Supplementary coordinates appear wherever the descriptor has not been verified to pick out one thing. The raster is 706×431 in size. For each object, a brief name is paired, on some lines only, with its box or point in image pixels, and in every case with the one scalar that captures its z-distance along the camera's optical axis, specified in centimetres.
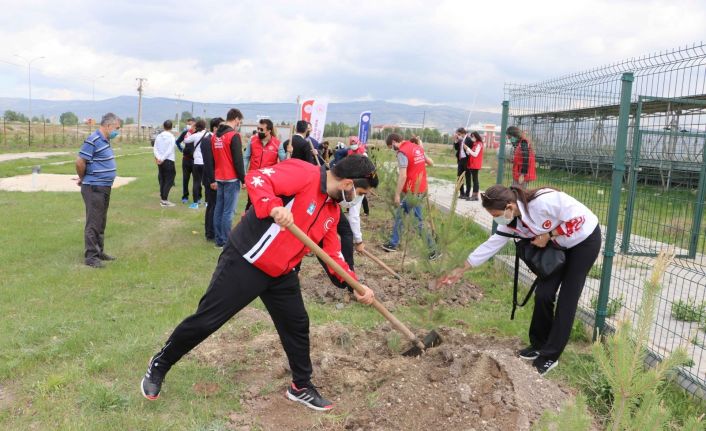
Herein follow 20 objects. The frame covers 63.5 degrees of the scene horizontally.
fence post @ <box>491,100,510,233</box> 781
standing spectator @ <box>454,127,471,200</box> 1318
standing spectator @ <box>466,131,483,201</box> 1318
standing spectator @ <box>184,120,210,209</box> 1119
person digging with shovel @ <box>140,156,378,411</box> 333
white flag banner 1277
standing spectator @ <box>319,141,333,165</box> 1394
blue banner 1636
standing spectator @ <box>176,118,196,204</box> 1188
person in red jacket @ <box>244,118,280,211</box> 871
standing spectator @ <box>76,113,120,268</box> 693
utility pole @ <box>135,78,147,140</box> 7256
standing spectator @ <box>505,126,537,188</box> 696
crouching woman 403
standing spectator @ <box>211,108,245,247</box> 796
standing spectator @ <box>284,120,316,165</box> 838
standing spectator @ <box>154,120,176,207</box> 1178
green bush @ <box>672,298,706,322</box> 510
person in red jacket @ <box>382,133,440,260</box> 802
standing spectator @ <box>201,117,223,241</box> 851
